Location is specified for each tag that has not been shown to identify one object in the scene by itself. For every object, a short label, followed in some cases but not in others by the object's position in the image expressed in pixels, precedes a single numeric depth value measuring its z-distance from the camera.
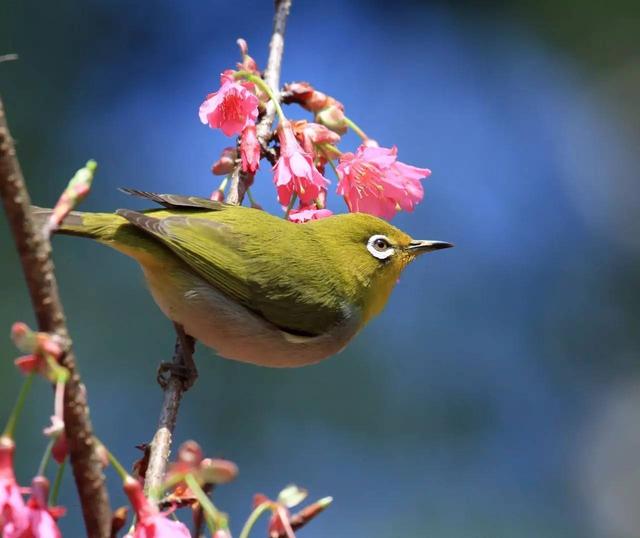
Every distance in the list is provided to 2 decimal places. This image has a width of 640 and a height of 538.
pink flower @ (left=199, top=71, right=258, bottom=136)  6.62
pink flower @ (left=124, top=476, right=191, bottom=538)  3.29
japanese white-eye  6.62
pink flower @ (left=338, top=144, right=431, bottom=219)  6.74
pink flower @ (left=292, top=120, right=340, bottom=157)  6.90
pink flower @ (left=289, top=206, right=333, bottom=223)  6.75
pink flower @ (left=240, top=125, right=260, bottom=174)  6.73
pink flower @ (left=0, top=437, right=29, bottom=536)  3.03
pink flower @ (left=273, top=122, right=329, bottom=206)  6.54
